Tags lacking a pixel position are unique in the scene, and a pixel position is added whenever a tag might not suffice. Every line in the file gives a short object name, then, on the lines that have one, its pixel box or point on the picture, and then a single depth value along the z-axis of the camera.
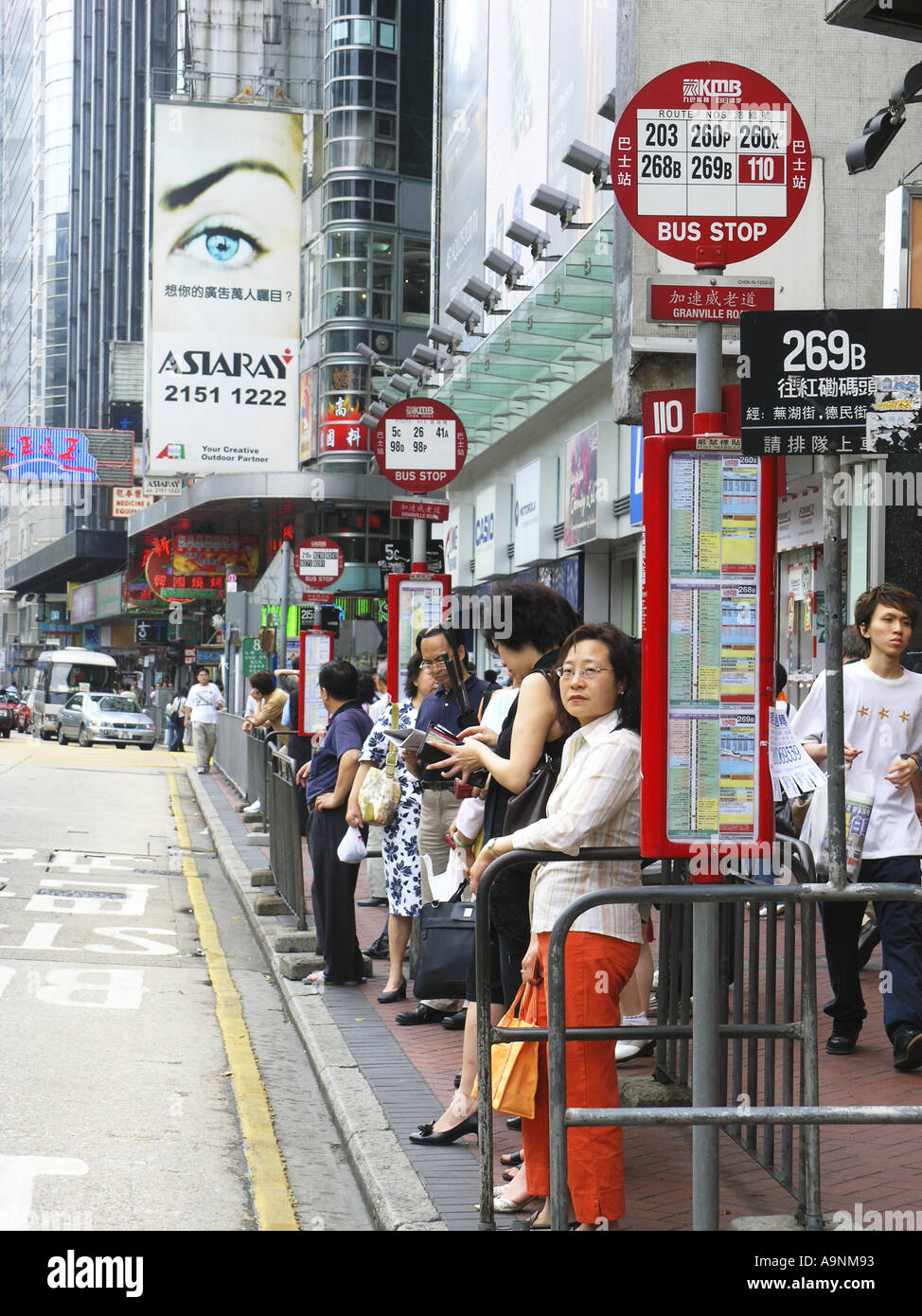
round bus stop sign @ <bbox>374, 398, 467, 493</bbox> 11.96
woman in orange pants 4.53
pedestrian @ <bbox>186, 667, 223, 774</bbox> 30.20
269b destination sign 3.82
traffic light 7.96
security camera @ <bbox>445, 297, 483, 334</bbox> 20.17
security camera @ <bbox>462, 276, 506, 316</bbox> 18.72
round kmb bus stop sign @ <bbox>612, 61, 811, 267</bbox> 4.30
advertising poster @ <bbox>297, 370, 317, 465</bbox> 47.59
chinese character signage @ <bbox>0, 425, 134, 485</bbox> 62.22
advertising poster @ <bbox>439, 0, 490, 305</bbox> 23.83
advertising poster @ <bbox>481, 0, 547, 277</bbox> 19.45
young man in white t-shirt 6.73
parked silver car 43.97
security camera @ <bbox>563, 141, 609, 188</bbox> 14.51
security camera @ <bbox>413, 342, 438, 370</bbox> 18.31
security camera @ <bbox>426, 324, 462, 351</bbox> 19.99
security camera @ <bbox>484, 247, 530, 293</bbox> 18.36
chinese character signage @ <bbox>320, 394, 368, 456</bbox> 46.25
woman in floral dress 8.56
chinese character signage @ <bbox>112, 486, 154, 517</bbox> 64.94
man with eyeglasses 7.87
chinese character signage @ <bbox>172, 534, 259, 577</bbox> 52.38
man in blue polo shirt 8.95
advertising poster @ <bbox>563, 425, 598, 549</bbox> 17.83
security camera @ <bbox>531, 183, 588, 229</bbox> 15.91
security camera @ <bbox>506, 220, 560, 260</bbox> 17.19
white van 58.12
